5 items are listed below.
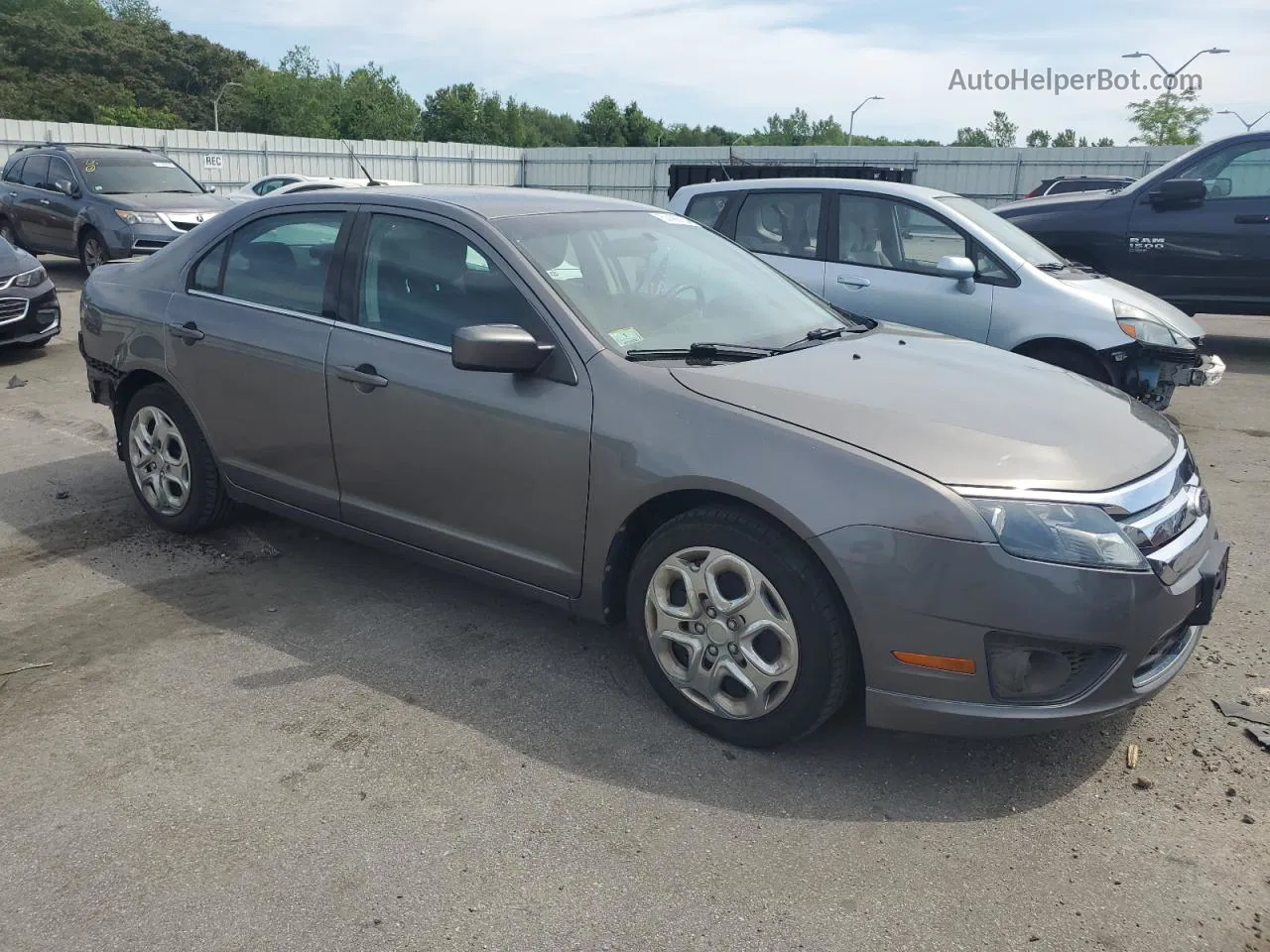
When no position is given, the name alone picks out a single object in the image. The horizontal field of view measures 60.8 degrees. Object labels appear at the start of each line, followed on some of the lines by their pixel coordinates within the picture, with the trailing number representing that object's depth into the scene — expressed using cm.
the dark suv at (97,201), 1364
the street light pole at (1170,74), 3362
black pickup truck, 960
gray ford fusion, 293
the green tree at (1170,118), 4147
